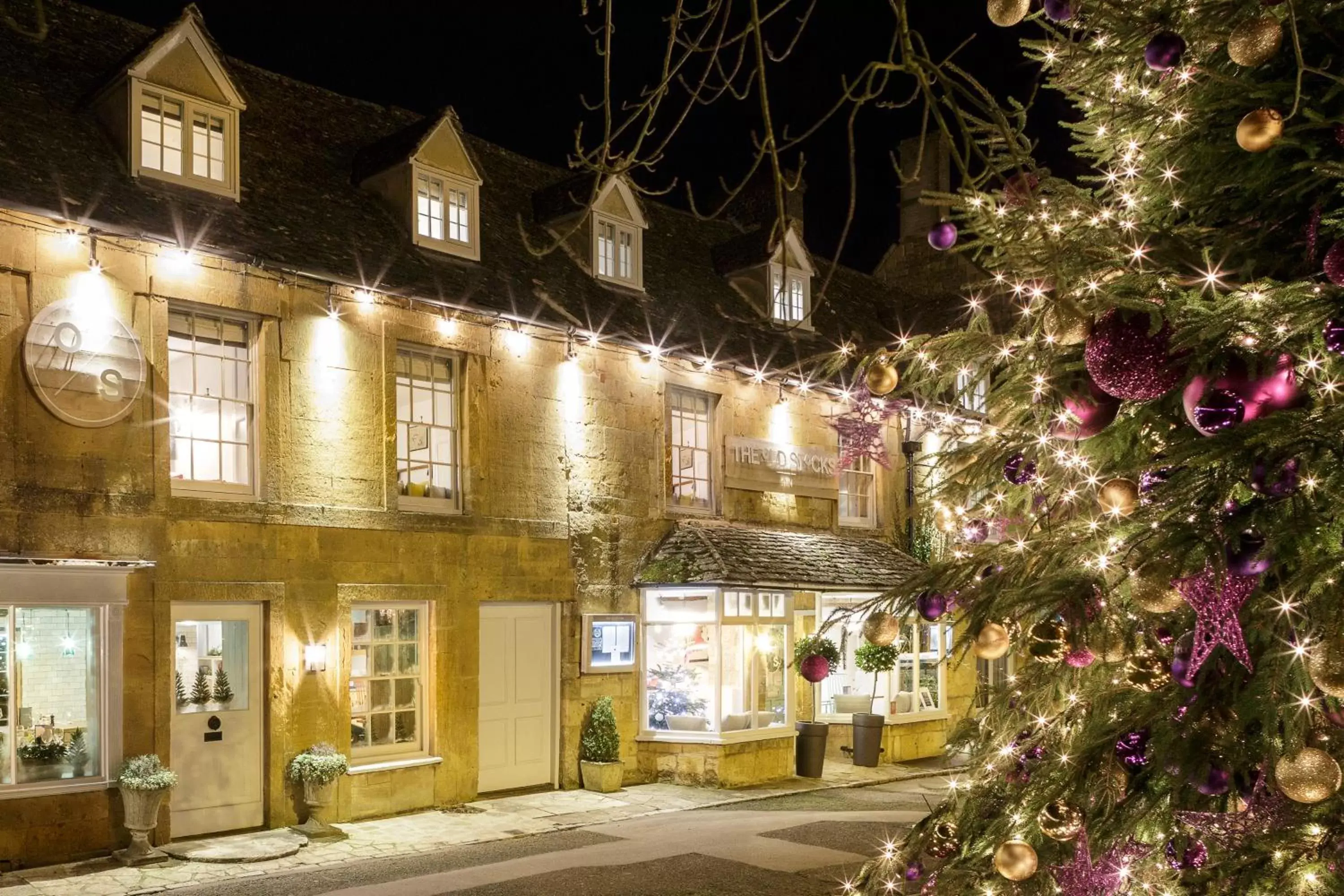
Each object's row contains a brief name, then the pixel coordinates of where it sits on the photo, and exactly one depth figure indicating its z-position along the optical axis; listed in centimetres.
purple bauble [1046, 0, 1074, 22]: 305
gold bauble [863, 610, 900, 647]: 327
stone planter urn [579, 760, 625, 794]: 1515
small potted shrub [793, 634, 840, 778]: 1716
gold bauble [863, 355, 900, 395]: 381
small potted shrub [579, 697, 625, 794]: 1517
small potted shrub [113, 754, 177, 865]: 1093
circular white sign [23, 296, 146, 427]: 1105
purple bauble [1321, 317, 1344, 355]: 255
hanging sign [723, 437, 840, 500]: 1792
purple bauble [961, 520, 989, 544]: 423
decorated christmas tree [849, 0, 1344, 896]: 263
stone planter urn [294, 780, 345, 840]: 1222
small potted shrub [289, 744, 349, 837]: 1234
